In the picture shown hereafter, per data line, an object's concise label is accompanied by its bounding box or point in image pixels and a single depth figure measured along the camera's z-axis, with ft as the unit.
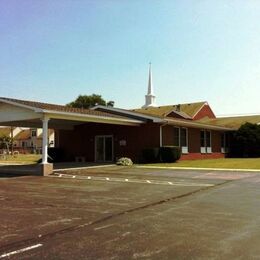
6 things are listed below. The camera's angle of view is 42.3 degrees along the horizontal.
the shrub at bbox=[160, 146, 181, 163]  74.56
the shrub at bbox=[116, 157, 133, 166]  70.05
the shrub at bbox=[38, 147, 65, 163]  86.48
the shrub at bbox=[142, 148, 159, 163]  74.00
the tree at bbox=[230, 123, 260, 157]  97.82
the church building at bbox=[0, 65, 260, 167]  71.30
